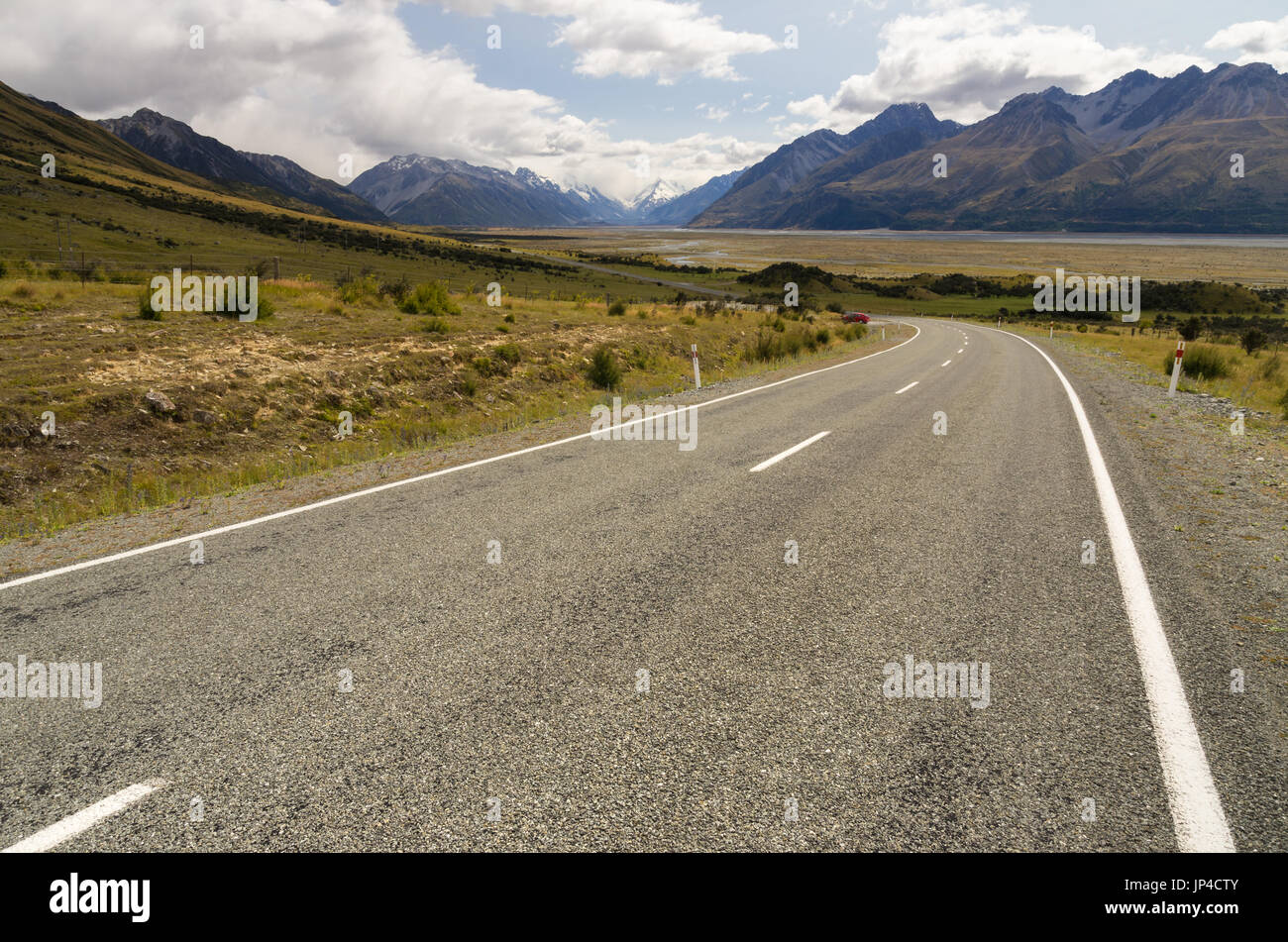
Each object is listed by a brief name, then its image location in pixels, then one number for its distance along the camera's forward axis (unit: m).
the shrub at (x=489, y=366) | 17.33
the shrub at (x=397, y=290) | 24.59
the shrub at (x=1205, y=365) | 20.86
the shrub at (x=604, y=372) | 18.95
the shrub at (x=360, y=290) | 23.59
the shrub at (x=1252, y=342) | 30.03
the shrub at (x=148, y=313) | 16.61
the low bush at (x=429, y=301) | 23.66
